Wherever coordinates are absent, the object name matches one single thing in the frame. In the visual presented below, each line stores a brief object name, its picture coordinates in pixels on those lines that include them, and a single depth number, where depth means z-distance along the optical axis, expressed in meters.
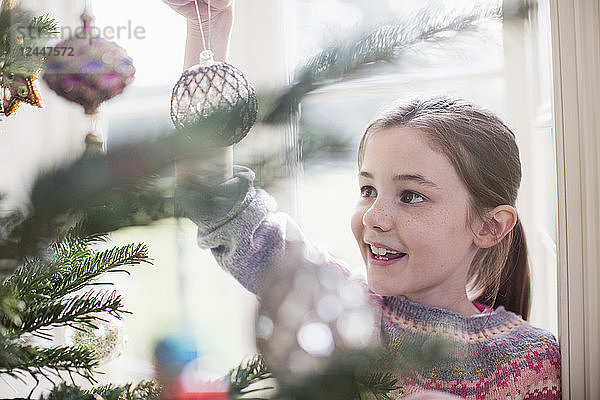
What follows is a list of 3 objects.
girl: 0.87
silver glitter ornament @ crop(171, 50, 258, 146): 0.54
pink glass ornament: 0.51
